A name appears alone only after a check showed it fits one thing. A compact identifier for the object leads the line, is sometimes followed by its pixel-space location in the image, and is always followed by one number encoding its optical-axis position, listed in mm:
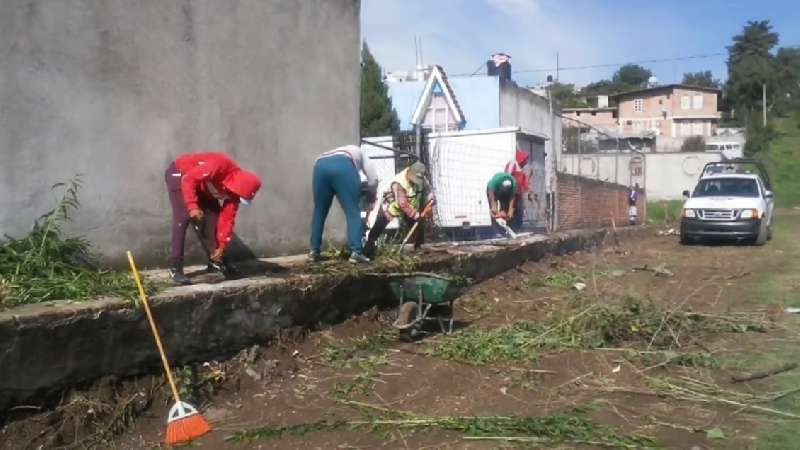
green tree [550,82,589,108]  84881
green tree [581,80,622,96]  104588
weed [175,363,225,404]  5629
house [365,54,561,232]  15031
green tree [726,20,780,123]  73750
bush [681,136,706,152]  51281
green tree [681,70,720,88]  100750
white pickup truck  17453
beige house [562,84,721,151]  77750
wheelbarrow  7164
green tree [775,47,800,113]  78750
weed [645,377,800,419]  5500
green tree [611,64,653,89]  111188
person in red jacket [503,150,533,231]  13945
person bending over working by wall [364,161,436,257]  8972
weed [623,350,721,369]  6582
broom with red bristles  5012
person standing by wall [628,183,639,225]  25188
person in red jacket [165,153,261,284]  6180
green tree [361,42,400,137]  29453
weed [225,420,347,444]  5051
